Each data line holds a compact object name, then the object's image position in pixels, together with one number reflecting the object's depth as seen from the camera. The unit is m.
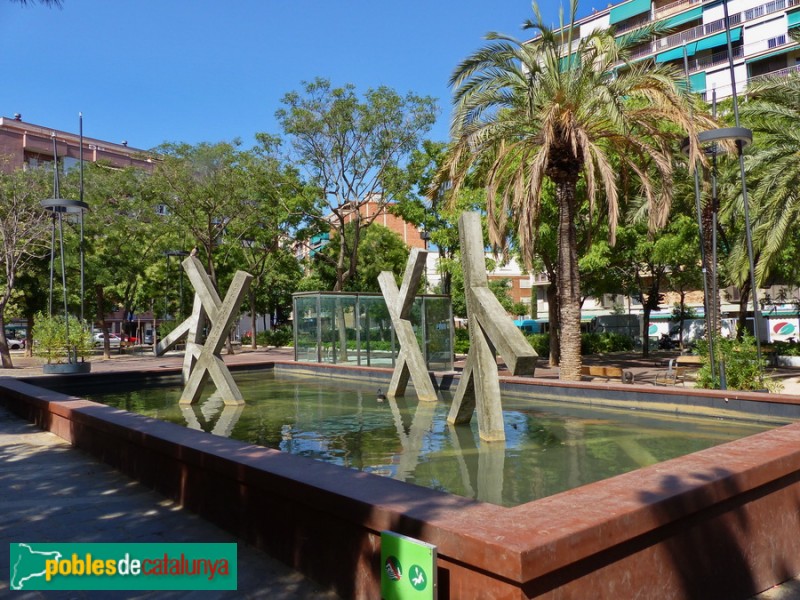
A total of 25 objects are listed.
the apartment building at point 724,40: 41.38
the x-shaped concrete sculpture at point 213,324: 10.73
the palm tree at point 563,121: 12.73
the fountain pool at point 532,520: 2.93
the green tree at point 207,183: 27.44
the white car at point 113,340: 49.53
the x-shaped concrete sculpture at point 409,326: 10.95
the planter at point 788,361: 20.80
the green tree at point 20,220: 23.73
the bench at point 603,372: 16.27
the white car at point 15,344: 49.19
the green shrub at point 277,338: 43.94
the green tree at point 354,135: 24.61
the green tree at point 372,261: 41.25
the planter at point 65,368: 17.58
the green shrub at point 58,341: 18.08
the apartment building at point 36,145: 47.03
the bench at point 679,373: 14.55
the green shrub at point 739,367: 10.53
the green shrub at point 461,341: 29.30
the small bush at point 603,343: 31.38
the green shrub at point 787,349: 22.28
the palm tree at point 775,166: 14.47
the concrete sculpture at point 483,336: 7.23
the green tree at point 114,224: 28.95
